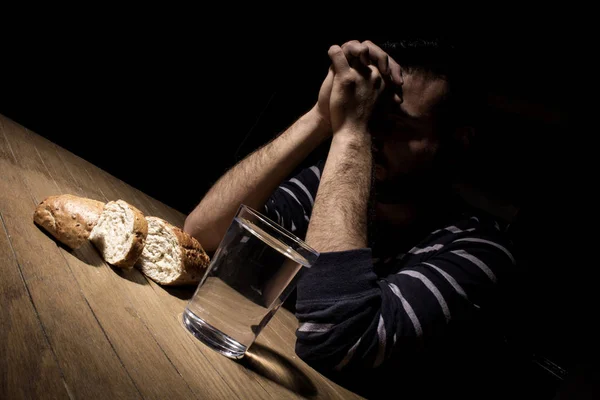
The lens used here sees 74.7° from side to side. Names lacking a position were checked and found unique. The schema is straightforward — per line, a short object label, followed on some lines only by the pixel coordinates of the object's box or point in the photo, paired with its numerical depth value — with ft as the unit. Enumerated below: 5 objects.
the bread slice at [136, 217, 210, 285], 3.51
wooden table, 1.73
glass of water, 2.57
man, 3.51
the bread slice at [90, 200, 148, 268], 3.25
